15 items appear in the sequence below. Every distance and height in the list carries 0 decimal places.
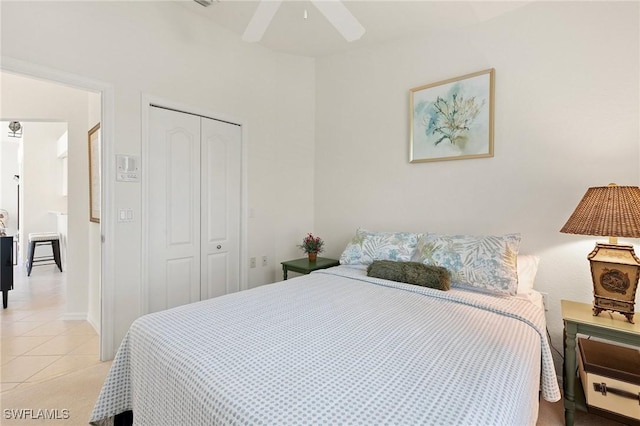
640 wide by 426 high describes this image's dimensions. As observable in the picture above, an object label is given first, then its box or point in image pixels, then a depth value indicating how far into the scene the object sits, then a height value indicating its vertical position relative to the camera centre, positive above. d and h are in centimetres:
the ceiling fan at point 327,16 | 166 +109
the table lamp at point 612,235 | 164 -13
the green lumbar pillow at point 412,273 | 207 -45
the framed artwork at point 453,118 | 251 +80
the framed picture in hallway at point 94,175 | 292 +34
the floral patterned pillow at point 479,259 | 197 -34
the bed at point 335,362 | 89 -56
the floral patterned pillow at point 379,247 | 254 -32
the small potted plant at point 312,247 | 323 -40
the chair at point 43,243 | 512 -63
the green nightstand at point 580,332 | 163 -67
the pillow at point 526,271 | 203 -42
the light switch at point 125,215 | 237 -5
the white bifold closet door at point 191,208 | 260 +1
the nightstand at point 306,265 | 299 -56
